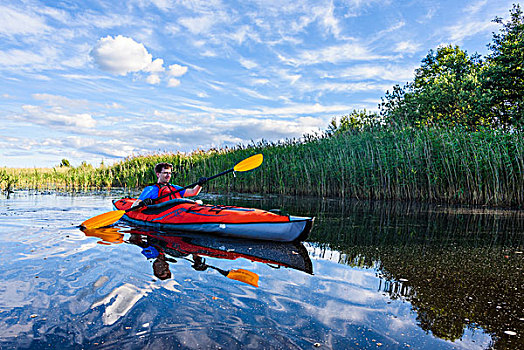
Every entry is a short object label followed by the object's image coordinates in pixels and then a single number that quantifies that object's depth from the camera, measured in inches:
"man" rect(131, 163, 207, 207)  230.5
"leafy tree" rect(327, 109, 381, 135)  514.6
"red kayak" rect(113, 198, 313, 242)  179.3
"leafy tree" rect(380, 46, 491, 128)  705.0
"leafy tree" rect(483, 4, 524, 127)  538.6
